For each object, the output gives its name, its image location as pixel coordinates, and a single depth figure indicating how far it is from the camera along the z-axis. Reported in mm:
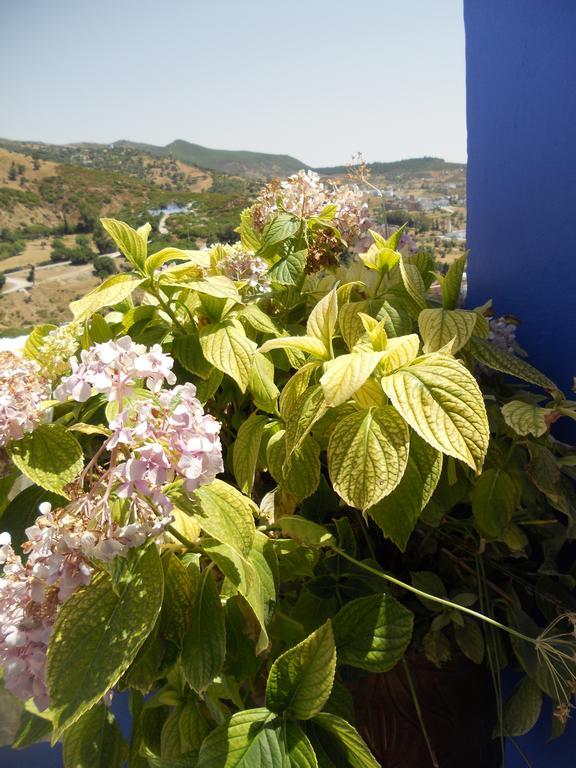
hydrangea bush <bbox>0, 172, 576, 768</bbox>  402
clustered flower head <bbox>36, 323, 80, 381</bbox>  653
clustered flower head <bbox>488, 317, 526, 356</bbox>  687
